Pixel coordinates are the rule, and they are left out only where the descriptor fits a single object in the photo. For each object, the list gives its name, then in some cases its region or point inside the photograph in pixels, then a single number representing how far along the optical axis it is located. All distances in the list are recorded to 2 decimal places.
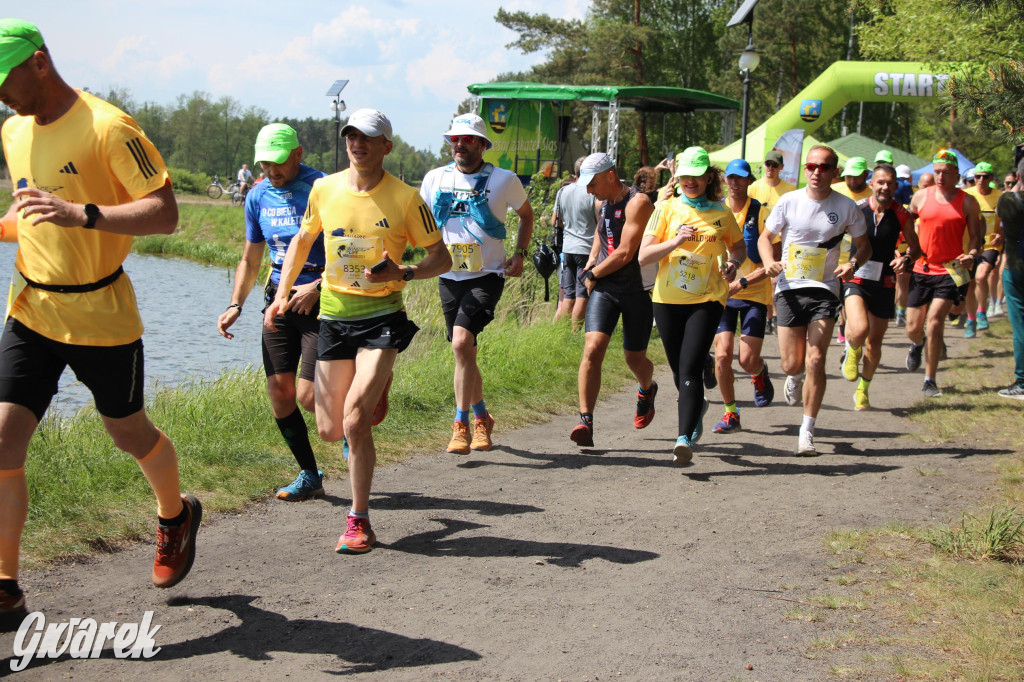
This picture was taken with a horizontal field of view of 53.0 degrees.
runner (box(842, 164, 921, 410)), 8.50
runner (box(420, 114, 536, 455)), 6.92
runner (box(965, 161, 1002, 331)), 13.05
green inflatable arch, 23.50
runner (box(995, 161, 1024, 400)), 9.05
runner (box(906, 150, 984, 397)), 9.88
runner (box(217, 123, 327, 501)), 5.69
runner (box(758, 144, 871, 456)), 7.32
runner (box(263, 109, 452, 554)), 4.90
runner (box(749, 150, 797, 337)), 9.96
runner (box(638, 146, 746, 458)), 6.95
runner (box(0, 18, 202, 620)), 3.76
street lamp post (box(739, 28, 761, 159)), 18.72
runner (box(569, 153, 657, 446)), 7.01
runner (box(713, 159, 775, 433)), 8.00
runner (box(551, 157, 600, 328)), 11.07
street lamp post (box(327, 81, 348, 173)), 25.11
